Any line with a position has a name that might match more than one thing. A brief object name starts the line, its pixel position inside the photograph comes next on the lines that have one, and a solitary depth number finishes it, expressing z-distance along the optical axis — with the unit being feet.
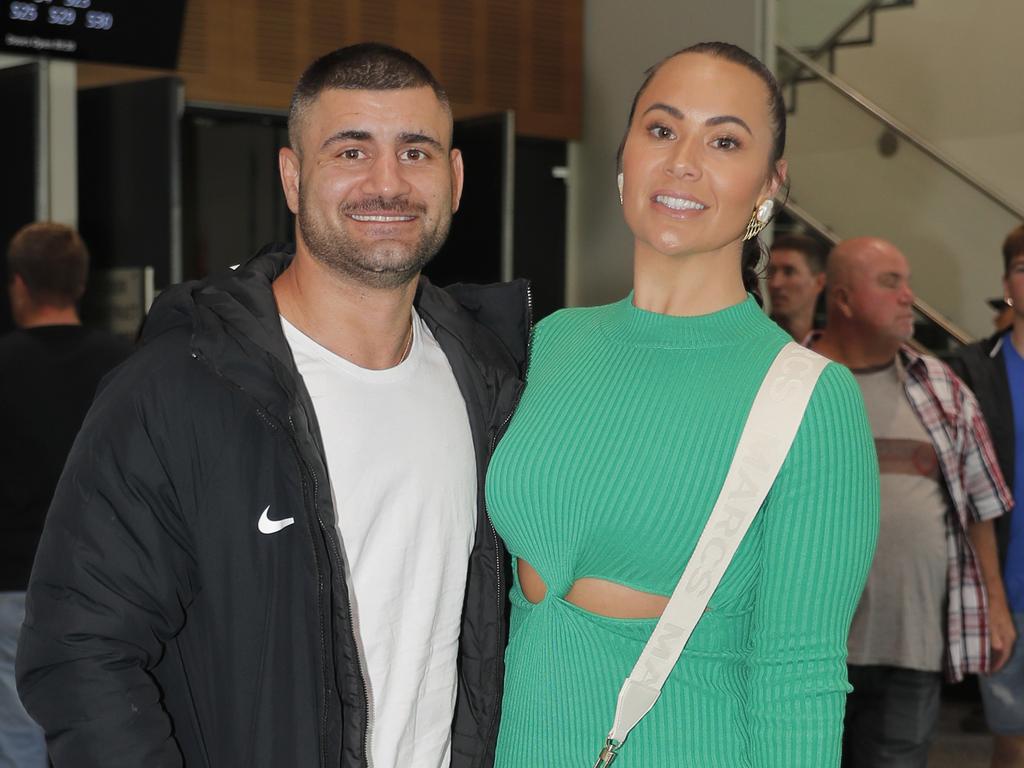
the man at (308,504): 5.25
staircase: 19.54
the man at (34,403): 11.77
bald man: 11.49
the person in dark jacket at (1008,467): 12.48
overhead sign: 16.56
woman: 5.36
